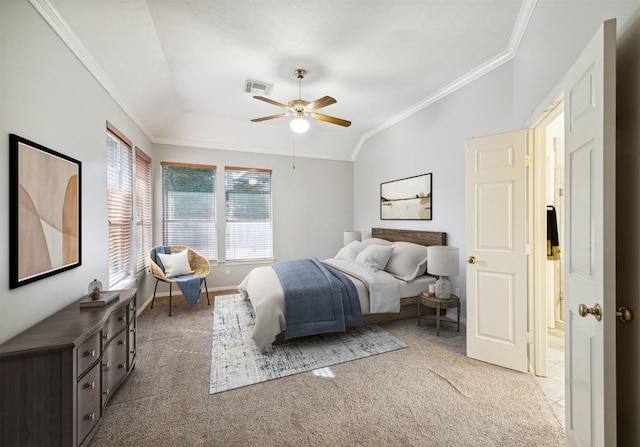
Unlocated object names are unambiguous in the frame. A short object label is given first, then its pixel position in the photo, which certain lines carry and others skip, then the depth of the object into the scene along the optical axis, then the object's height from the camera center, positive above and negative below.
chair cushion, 4.24 -0.64
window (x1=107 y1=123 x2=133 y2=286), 3.08 +0.22
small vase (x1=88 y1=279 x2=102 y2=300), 2.05 -0.50
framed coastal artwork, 4.11 +0.38
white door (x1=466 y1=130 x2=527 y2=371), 2.47 -0.25
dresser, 1.34 -0.82
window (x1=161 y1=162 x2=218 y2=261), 4.94 +0.28
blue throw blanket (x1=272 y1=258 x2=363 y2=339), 2.84 -0.86
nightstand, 3.17 -0.92
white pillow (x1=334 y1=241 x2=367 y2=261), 4.46 -0.46
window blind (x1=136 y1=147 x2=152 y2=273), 4.04 +0.20
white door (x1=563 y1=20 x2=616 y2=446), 1.08 -0.09
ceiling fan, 3.15 +1.29
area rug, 2.42 -1.31
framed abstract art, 1.53 +0.06
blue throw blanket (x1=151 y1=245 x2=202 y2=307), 3.94 -0.91
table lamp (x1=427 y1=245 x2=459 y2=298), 3.12 -0.43
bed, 2.78 -0.73
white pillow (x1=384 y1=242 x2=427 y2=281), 3.69 -0.53
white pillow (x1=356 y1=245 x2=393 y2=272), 3.81 -0.49
